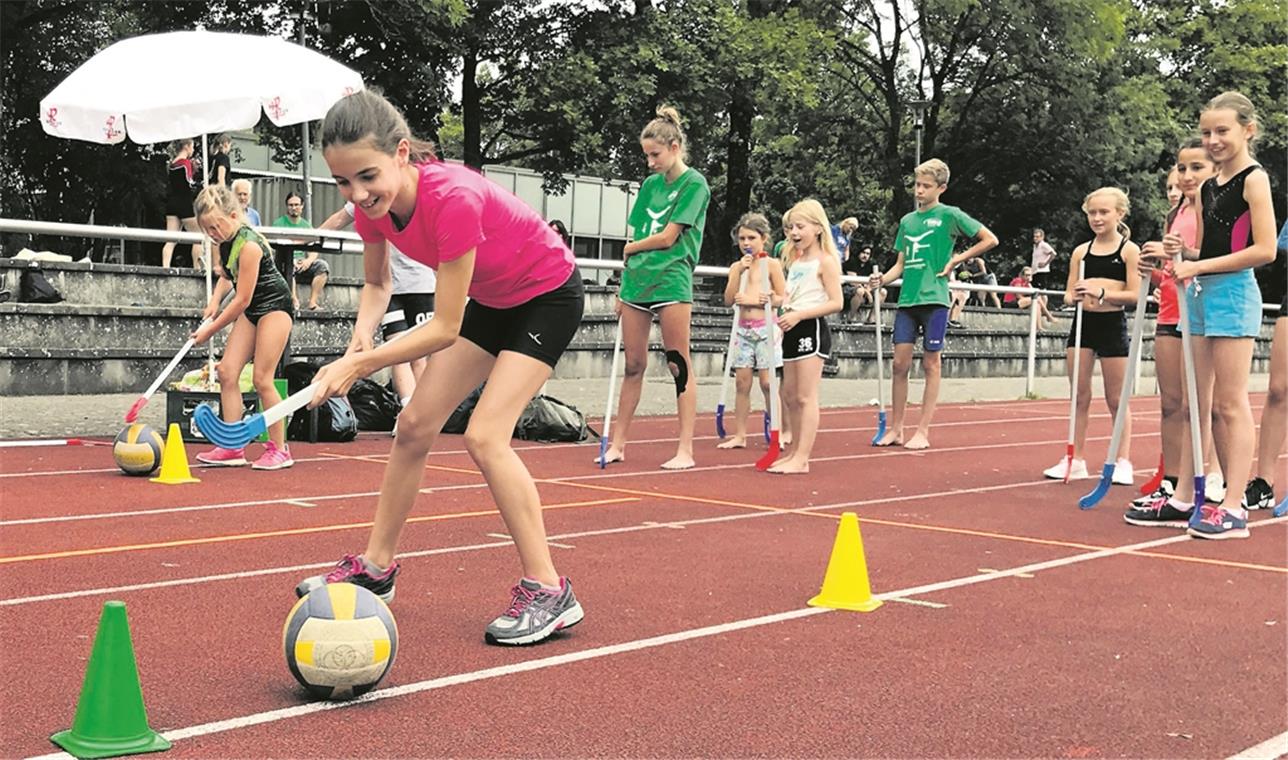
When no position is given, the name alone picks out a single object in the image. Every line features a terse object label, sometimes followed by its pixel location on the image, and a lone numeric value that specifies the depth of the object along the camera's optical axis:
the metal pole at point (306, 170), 25.50
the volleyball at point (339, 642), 3.97
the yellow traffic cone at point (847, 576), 5.53
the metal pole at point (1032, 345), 19.14
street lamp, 36.62
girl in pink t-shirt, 4.44
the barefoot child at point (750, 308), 10.70
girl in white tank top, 9.77
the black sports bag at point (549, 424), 11.16
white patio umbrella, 10.77
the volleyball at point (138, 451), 8.49
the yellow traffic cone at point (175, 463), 8.45
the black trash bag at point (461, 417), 11.28
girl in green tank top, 8.86
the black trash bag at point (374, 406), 11.58
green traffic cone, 3.47
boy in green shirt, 11.40
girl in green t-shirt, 9.34
